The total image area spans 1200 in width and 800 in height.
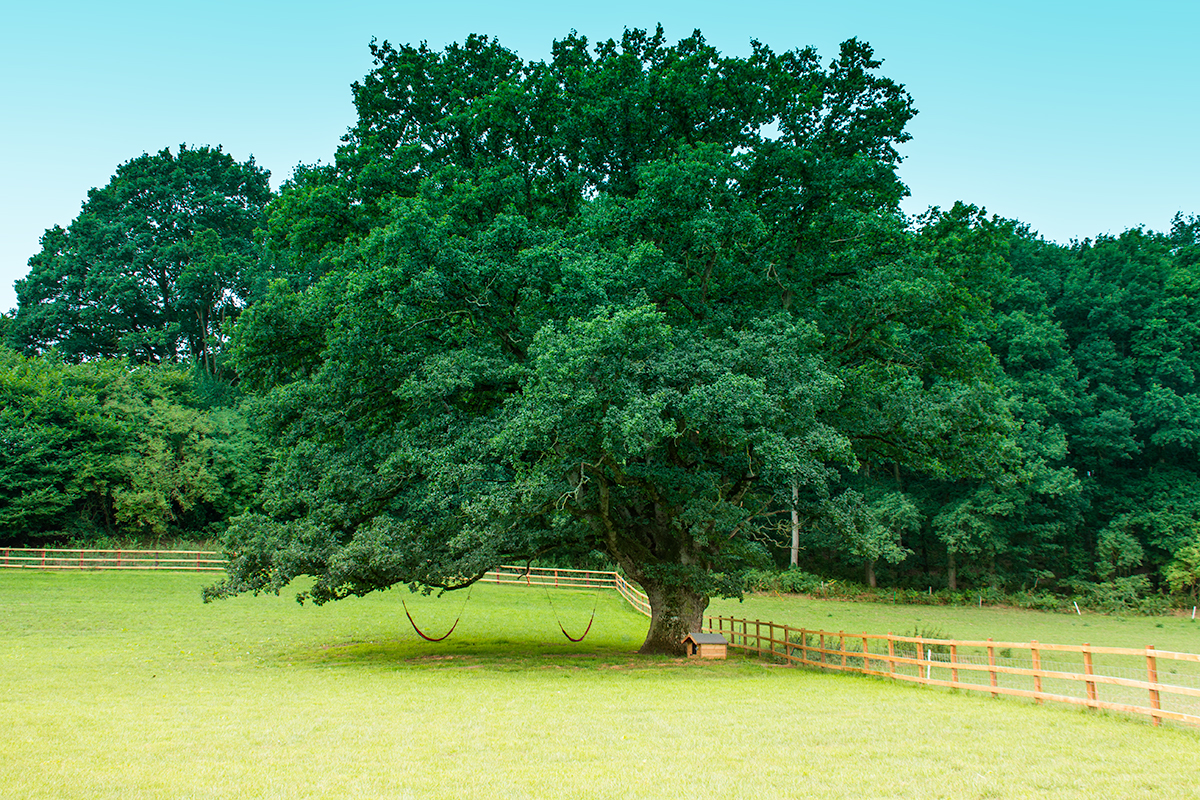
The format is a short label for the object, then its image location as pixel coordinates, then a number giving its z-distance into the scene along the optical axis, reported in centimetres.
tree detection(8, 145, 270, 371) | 5644
